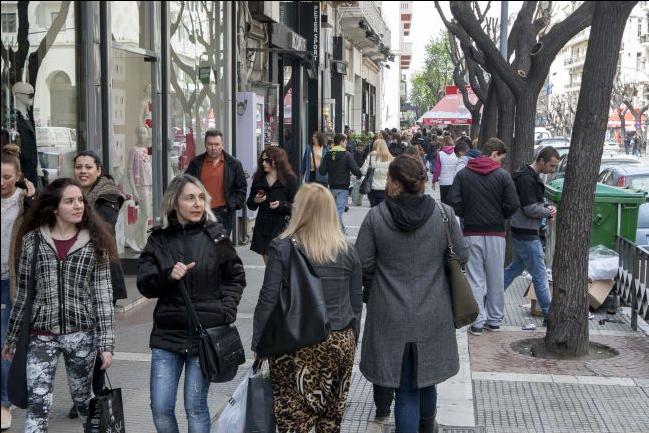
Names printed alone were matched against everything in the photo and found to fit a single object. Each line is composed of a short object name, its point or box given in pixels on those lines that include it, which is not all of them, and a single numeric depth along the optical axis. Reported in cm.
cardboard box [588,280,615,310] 938
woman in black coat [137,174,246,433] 455
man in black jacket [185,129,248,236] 923
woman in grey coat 489
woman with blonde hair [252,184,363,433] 460
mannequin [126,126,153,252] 1084
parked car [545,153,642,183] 1693
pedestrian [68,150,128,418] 652
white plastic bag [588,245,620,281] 939
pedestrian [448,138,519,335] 812
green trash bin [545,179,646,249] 1021
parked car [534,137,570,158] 3121
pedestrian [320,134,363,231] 1499
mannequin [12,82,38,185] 815
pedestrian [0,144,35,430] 504
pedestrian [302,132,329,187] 1566
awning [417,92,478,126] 3281
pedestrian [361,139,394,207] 1390
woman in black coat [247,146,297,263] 876
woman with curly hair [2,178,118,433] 469
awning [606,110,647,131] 7461
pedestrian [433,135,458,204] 1778
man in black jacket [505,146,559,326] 852
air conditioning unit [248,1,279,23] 1622
